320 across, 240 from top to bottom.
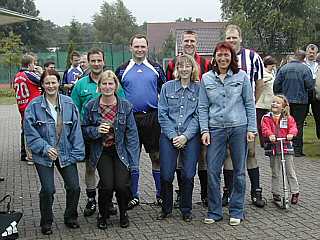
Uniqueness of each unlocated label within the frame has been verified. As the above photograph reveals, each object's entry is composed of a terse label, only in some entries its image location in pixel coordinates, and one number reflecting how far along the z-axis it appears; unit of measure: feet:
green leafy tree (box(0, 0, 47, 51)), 223.92
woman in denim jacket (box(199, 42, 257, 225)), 18.43
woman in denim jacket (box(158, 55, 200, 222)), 18.92
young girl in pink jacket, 21.01
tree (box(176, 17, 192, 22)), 305.94
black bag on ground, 15.64
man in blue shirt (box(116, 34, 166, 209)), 20.08
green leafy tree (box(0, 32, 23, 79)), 124.06
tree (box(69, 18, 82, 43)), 212.23
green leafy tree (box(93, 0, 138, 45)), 269.85
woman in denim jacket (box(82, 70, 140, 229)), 18.45
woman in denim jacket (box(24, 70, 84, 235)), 18.02
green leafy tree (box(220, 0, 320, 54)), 116.26
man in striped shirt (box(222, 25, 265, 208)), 20.01
